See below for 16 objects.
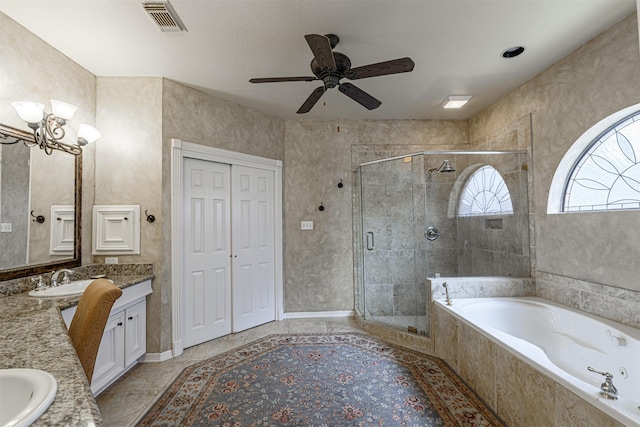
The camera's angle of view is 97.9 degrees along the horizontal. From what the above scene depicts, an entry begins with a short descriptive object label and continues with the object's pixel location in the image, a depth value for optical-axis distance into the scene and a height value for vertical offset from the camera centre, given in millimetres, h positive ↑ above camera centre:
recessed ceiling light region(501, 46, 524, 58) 2258 +1381
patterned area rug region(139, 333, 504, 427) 1782 -1258
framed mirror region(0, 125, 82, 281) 1885 +134
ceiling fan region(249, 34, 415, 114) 1644 +1010
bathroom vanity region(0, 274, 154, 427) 609 -431
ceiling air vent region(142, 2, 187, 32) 1782 +1398
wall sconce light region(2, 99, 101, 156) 1861 +743
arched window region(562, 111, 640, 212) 1958 +348
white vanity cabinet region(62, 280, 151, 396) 2016 -916
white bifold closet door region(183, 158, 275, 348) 2906 -304
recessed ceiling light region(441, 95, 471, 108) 3135 +1366
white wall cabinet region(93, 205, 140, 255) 2566 -44
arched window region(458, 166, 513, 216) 3020 +273
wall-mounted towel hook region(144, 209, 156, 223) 2604 +65
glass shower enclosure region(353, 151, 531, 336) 2916 -71
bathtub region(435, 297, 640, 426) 1310 -827
